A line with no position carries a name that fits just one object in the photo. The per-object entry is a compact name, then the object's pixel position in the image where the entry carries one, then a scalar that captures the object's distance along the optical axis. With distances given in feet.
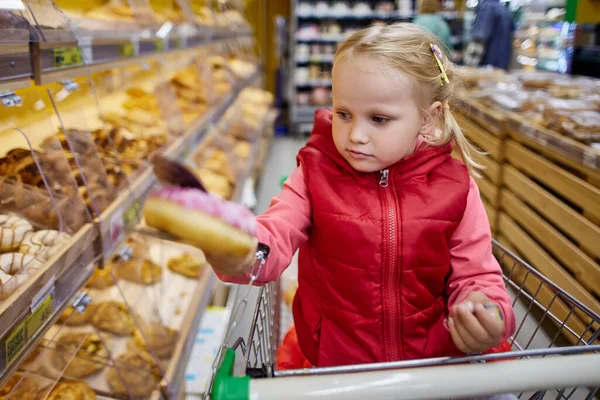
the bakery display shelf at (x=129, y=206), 4.75
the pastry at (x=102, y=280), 5.58
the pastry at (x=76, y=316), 5.15
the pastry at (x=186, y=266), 7.67
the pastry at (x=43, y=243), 3.82
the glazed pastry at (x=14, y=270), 3.33
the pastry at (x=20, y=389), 3.99
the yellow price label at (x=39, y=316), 3.44
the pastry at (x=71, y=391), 4.24
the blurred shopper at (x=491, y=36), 12.48
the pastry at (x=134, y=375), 5.15
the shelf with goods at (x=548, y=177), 5.28
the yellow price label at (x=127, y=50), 6.29
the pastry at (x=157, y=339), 5.72
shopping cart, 2.17
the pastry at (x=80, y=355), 4.67
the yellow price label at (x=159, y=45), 7.70
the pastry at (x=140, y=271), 6.22
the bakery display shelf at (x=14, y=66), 3.79
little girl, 3.40
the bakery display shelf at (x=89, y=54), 4.27
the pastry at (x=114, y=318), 5.49
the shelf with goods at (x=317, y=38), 25.16
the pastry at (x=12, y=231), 3.75
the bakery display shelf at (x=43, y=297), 3.16
